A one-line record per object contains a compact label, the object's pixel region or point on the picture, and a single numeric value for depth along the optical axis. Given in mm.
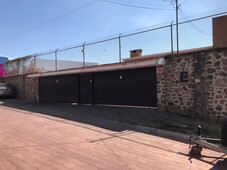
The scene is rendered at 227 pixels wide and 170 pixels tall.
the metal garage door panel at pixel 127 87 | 9134
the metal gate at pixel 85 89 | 11525
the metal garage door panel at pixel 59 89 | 12432
